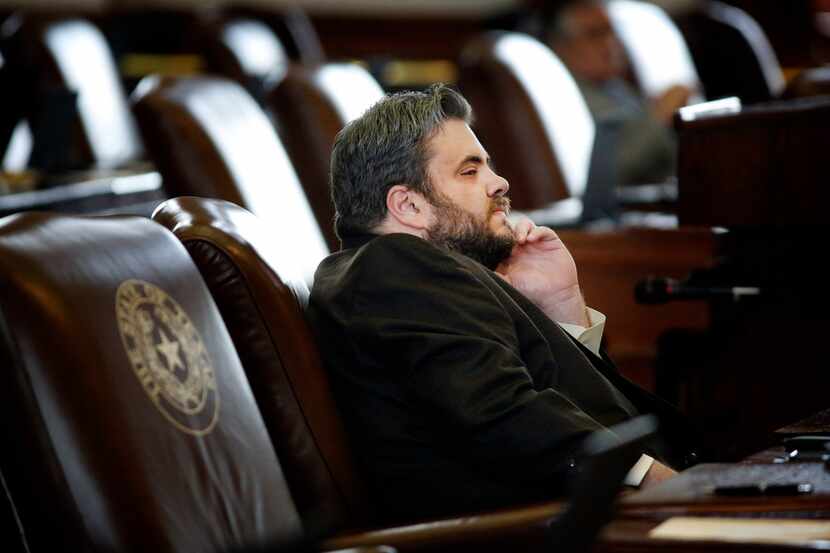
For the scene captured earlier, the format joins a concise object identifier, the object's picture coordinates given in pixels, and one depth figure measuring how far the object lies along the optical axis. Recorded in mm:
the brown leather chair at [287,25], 12843
